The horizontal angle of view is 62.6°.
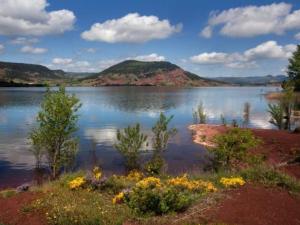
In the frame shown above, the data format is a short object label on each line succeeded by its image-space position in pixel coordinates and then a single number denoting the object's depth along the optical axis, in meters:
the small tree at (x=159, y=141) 23.93
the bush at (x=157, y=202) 10.11
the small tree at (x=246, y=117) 51.45
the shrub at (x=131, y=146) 22.49
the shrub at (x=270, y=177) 12.53
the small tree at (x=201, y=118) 47.63
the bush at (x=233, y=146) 17.80
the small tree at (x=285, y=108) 40.66
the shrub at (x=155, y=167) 21.20
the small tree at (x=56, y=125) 19.29
